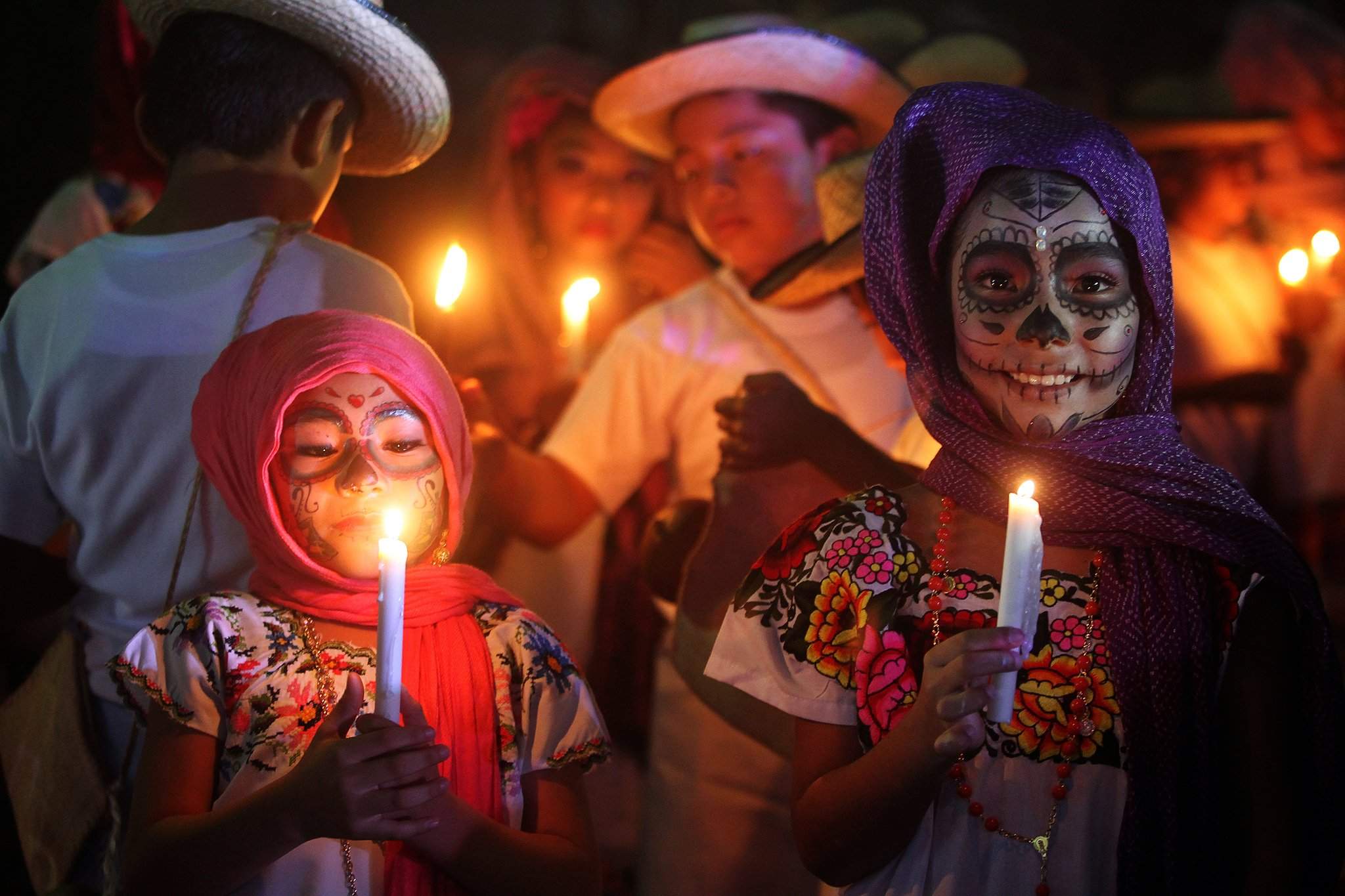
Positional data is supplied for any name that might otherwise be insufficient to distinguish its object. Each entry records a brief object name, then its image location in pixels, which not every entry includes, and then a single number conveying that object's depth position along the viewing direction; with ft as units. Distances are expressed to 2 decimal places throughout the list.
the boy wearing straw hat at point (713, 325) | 10.12
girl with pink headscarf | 7.92
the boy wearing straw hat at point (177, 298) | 8.64
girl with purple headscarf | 7.86
